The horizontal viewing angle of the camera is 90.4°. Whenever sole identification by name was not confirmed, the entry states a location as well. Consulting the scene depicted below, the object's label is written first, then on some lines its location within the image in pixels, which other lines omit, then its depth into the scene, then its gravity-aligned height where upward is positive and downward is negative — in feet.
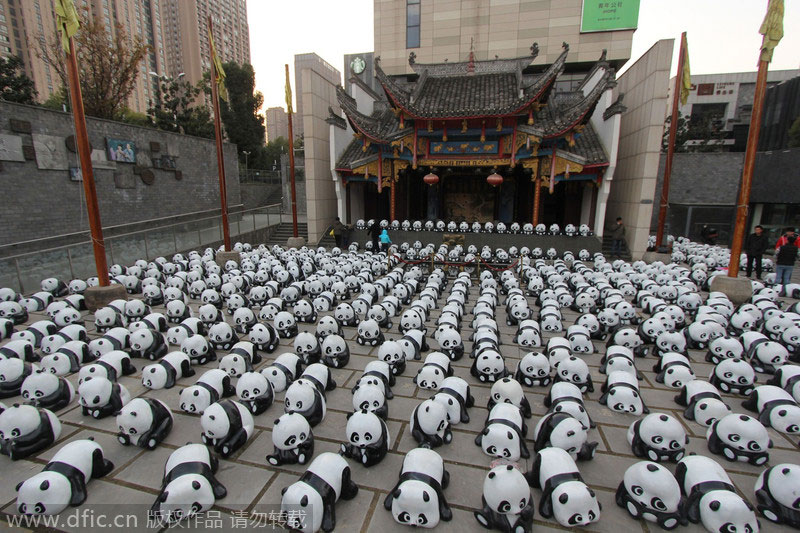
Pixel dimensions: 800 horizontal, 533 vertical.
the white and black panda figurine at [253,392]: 18.40 -9.44
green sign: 72.69 +31.27
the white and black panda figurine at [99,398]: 17.95 -9.63
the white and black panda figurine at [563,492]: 12.19 -9.36
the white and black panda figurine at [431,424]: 15.94 -9.46
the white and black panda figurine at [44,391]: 18.38 -9.57
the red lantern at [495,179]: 53.01 +1.00
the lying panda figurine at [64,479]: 12.51 -9.60
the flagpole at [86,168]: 29.09 +1.13
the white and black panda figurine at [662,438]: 14.92 -9.29
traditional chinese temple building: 52.54 +5.75
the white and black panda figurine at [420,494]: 12.14 -9.37
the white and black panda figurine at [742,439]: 14.93 -9.37
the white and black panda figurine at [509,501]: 12.02 -9.37
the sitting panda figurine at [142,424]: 15.81 -9.49
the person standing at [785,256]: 35.94 -6.01
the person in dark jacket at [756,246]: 40.72 -5.85
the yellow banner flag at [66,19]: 28.17 +11.49
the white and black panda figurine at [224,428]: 15.56 -9.44
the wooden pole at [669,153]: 46.47 +4.22
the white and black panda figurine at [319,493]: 11.92 -9.36
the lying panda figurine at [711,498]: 11.51 -9.13
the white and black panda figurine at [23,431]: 15.33 -9.58
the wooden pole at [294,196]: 57.52 -1.73
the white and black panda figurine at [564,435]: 14.92 -9.28
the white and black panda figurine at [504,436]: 15.07 -9.35
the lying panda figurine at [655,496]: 12.28 -9.45
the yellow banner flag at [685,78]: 45.57 +12.76
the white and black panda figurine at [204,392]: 17.90 -9.36
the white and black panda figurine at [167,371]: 20.76 -9.81
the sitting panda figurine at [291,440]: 14.85 -9.45
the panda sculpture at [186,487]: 12.48 -9.55
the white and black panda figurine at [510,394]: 17.83 -9.19
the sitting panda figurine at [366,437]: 14.83 -9.28
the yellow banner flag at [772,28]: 29.81 +12.00
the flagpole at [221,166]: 42.68 +2.01
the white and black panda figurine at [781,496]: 12.30 -9.50
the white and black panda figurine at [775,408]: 16.52 -9.37
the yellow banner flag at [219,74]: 43.20 +12.29
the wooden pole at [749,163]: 31.04 +2.05
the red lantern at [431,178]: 55.36 +1.10
